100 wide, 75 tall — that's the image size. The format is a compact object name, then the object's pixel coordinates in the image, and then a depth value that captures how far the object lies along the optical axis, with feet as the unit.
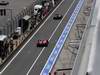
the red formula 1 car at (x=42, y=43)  198.88
